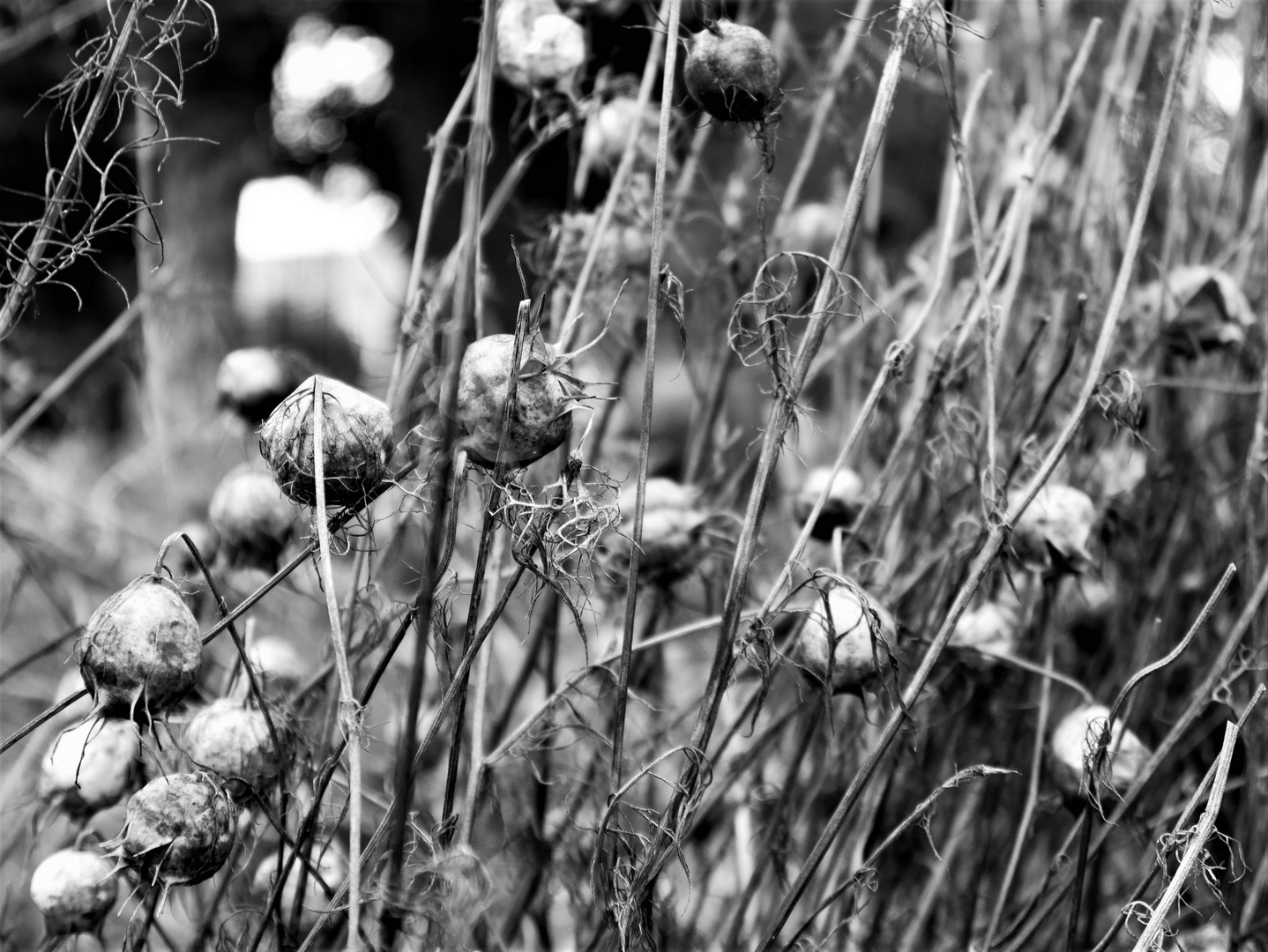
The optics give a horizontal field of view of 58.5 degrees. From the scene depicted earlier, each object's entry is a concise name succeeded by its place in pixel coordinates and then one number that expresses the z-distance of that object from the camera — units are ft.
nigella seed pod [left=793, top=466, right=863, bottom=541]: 1.83
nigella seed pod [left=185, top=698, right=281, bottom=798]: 1.32
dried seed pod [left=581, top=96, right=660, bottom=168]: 1.97
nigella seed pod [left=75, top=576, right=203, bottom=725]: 1.07
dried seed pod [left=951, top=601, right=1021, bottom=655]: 1.76
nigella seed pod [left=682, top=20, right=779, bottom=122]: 1.30
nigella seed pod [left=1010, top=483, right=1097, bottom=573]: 1.60
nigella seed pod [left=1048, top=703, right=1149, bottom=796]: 1.55
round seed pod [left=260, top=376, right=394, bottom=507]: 1.13
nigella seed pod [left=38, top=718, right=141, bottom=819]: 1.53
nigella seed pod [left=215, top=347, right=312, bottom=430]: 2.00
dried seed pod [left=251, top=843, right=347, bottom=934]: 1.67
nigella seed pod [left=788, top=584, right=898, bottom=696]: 1.39
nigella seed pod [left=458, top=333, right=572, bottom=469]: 1.13
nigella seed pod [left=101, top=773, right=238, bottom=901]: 1.13
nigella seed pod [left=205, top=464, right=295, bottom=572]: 1.69
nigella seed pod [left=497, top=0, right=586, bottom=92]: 1.69
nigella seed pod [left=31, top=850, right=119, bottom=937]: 1.37
